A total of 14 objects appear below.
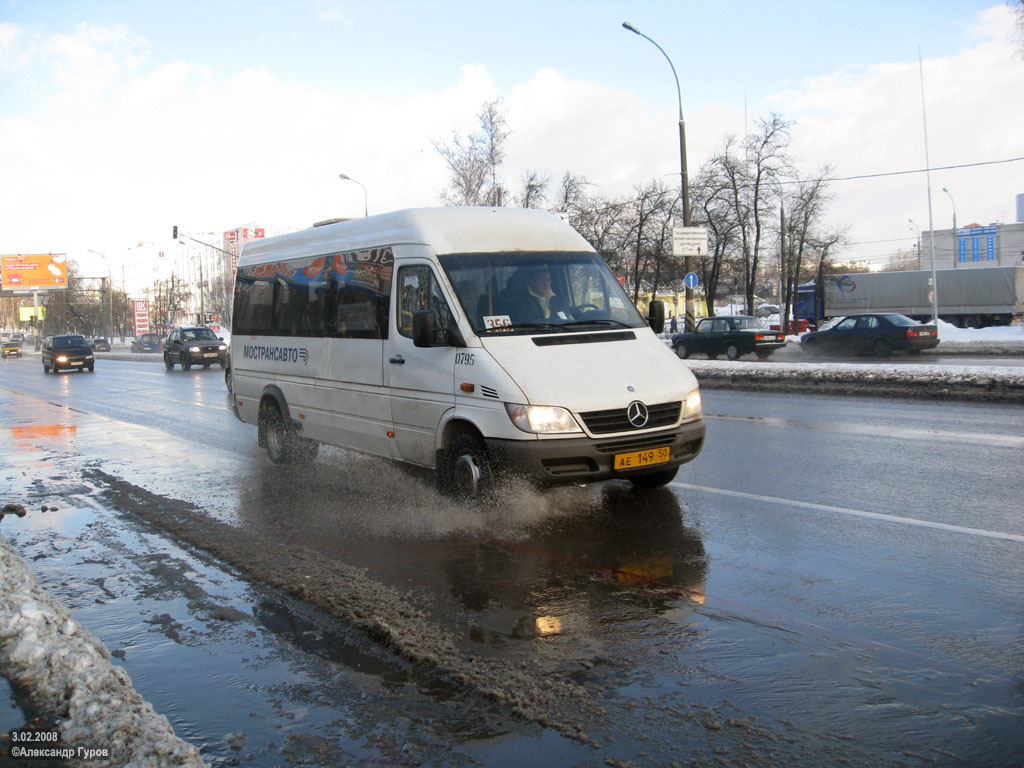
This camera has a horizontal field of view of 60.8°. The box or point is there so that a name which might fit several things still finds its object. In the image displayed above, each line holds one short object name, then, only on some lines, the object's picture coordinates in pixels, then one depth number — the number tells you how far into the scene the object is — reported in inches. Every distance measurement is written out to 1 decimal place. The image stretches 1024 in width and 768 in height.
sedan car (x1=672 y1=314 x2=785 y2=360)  1162.6
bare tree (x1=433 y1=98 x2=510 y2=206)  1557.6
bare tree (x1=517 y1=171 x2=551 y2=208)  1771.7
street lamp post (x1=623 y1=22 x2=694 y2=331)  1014.4
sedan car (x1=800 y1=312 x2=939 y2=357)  1090.7
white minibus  248.7
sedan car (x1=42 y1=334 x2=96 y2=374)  1466.5
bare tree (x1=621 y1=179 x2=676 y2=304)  1930.4
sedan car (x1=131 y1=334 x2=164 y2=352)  2817.4
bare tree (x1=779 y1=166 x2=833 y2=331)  1950.1
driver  277.0
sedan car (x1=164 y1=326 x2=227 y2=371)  1391.5
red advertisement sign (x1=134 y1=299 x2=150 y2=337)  3341.5
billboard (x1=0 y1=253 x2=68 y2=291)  3122.5
